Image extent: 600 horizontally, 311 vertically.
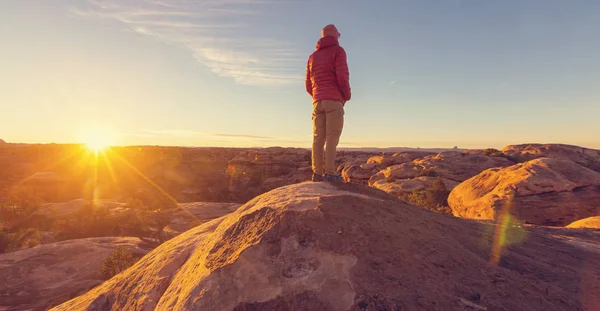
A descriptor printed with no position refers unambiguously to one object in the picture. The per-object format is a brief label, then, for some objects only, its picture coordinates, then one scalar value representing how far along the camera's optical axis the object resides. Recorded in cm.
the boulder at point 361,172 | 2547
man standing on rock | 491
